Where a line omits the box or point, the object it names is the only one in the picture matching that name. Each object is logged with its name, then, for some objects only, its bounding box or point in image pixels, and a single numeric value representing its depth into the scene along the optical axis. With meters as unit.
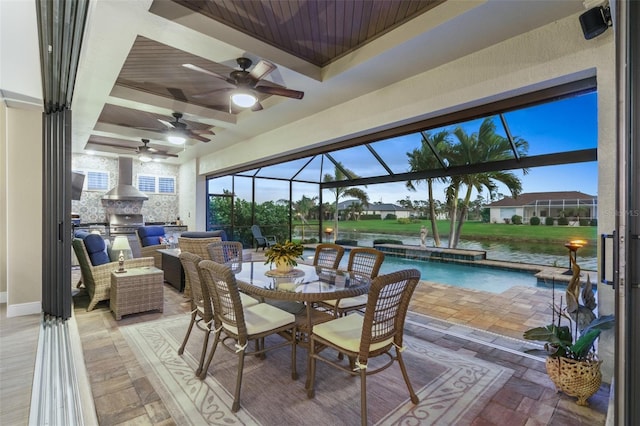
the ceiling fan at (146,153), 6.14
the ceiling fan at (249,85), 2.85
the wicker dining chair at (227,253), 3.42
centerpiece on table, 2.82
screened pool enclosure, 3.70
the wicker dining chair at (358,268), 2.88
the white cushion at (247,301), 2.67
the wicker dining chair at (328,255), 3.36
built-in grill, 7.68
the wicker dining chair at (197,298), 2.38
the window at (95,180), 7.83
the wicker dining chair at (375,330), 1.79
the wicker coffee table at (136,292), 3.55
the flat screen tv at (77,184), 7.00
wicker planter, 1.99
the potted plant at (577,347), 2.00
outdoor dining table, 2.22
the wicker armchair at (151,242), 5.60
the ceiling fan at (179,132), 4.71
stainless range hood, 7.74
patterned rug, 1.89
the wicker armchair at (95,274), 3.80
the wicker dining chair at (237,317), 1.99
